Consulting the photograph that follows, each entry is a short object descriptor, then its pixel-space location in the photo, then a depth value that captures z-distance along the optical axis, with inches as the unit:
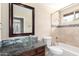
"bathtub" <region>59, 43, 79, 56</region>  73.4
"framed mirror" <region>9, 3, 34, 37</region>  71.4
